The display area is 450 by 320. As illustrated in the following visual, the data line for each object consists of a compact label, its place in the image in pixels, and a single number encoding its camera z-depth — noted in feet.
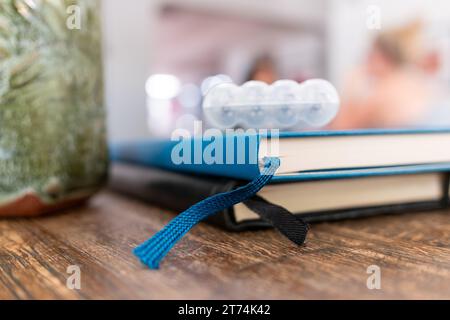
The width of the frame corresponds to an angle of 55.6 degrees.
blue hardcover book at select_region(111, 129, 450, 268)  0.93
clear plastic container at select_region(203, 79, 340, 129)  1.14
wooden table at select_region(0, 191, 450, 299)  0.68
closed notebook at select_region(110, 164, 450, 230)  1.11
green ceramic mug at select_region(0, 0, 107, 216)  1.22
